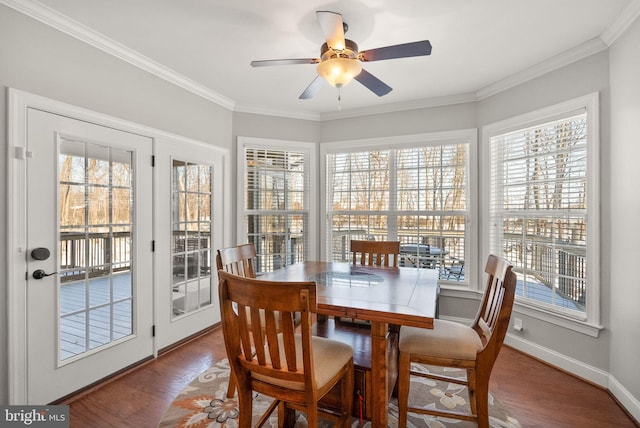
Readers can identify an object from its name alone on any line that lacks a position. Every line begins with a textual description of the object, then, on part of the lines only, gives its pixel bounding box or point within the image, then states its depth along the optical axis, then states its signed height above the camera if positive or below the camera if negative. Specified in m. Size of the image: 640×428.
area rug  1.93 -1.28
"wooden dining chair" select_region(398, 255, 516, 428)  1.67 -0.75
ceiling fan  1.77 +0.98
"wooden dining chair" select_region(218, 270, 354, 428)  1.28 -0.63
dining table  1.59 -0.48
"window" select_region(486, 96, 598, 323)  2.49 +0.09
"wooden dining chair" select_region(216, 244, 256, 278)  2.26 -0.34
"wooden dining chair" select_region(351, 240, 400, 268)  3.00 -0.34
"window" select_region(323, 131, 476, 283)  3.56 +0.21
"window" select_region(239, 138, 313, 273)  3.90 +0.17
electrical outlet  2.98 -1.05
